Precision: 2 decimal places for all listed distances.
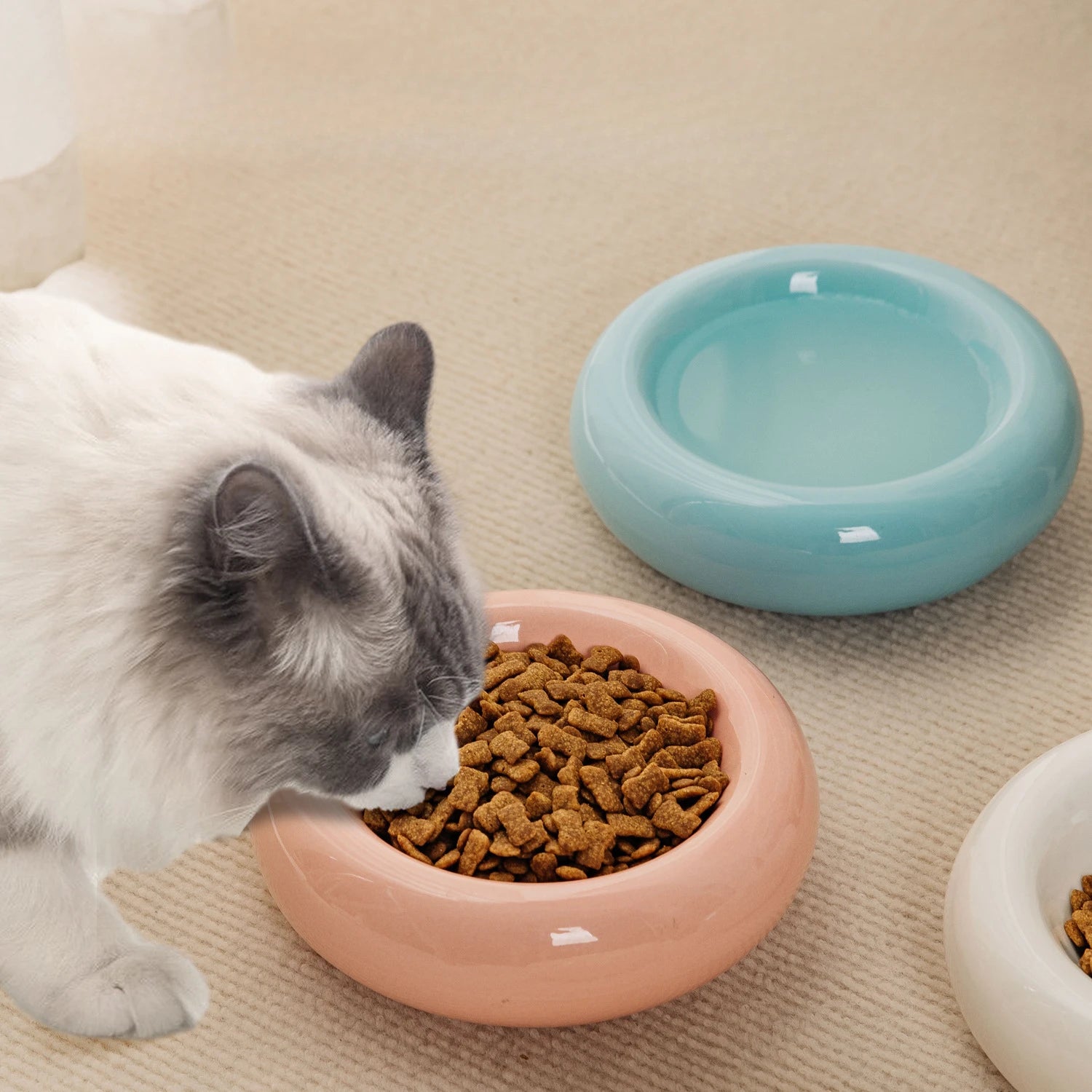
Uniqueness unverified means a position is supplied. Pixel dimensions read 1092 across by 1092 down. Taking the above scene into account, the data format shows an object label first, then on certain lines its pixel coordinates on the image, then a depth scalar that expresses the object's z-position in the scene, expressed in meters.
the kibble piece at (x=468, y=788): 1.11
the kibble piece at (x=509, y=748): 1.13
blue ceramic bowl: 1.23
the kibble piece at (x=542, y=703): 1.15
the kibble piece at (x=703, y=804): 1.11
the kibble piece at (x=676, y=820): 1.10
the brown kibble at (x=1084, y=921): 1.10
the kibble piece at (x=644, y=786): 1.12
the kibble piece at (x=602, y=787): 1.12
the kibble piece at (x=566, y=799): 1.11
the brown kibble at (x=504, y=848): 1.10
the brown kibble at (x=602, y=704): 1.15
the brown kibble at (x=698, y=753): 1.13
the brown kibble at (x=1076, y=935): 1.10
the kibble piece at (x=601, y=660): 1.17
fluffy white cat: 1.00
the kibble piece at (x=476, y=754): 1.13
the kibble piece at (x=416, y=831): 1.10
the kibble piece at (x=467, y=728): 1.14
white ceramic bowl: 1.07
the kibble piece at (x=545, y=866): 1.10
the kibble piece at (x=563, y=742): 1.13
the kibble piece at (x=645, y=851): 1.10
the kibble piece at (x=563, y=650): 1.17
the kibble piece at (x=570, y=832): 1.10
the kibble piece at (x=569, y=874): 1.09
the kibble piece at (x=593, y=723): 1.14
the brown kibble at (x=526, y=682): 1.16
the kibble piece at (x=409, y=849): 1.10
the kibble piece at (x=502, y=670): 1.16
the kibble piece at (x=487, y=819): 1.11
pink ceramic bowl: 1.07
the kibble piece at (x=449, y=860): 1.10
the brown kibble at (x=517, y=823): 1.10
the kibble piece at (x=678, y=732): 1.13
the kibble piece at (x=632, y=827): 1.10
